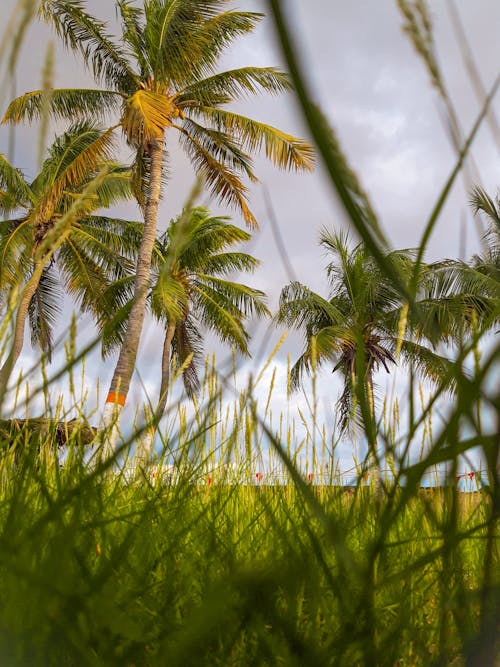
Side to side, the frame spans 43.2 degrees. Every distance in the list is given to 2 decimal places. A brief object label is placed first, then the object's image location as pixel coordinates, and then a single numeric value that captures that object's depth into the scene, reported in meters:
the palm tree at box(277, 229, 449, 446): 13.83
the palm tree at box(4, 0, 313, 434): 10.67
